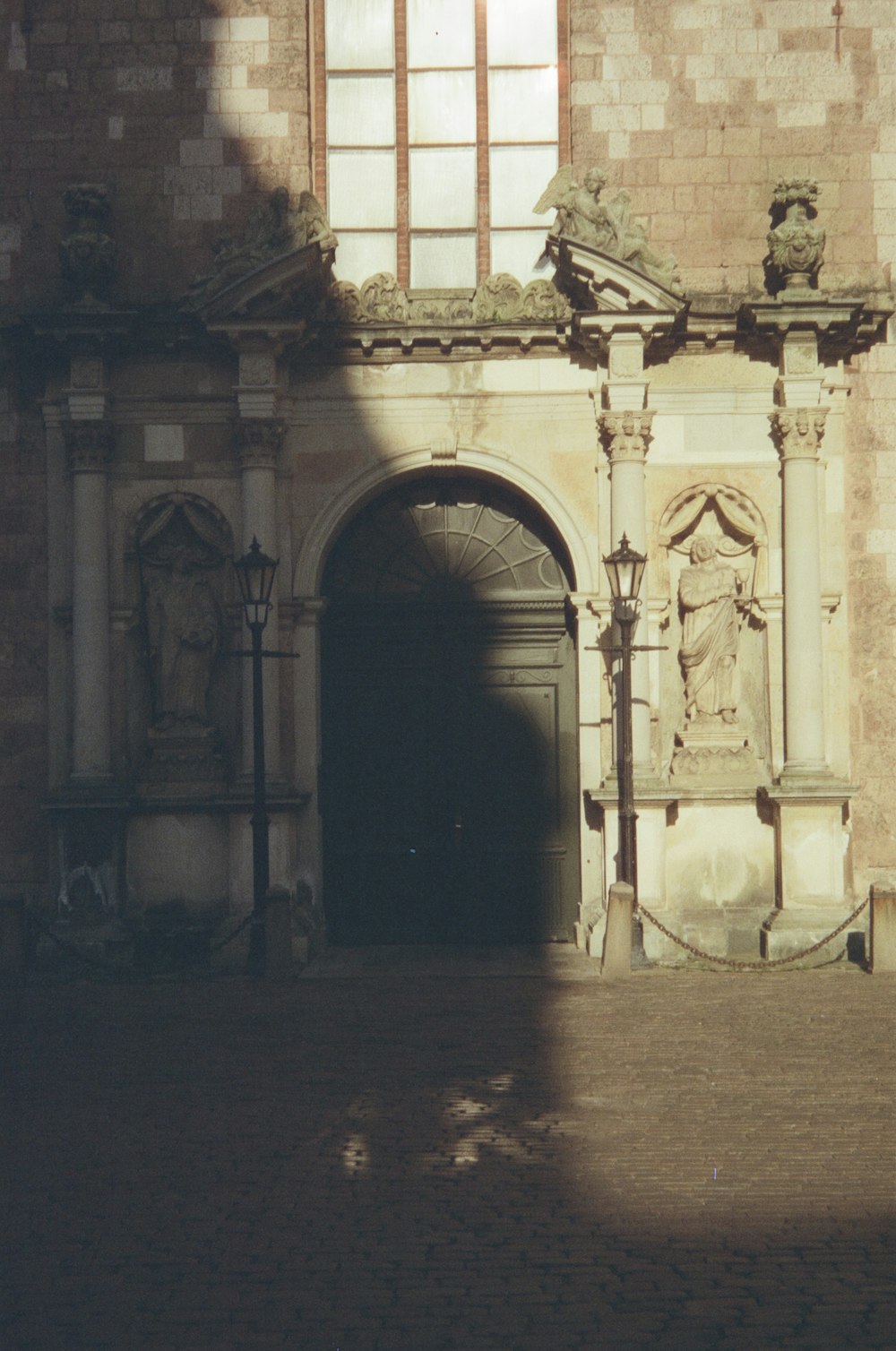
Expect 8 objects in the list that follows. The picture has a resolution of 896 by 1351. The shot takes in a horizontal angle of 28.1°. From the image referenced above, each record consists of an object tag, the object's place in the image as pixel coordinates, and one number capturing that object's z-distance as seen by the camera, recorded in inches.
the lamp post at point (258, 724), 581.3
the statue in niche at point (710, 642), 627.8
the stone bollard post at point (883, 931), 568.4
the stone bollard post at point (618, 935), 566.9
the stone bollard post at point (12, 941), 589.3
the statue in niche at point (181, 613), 633.0
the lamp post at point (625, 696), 587.8
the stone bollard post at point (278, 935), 578.2
